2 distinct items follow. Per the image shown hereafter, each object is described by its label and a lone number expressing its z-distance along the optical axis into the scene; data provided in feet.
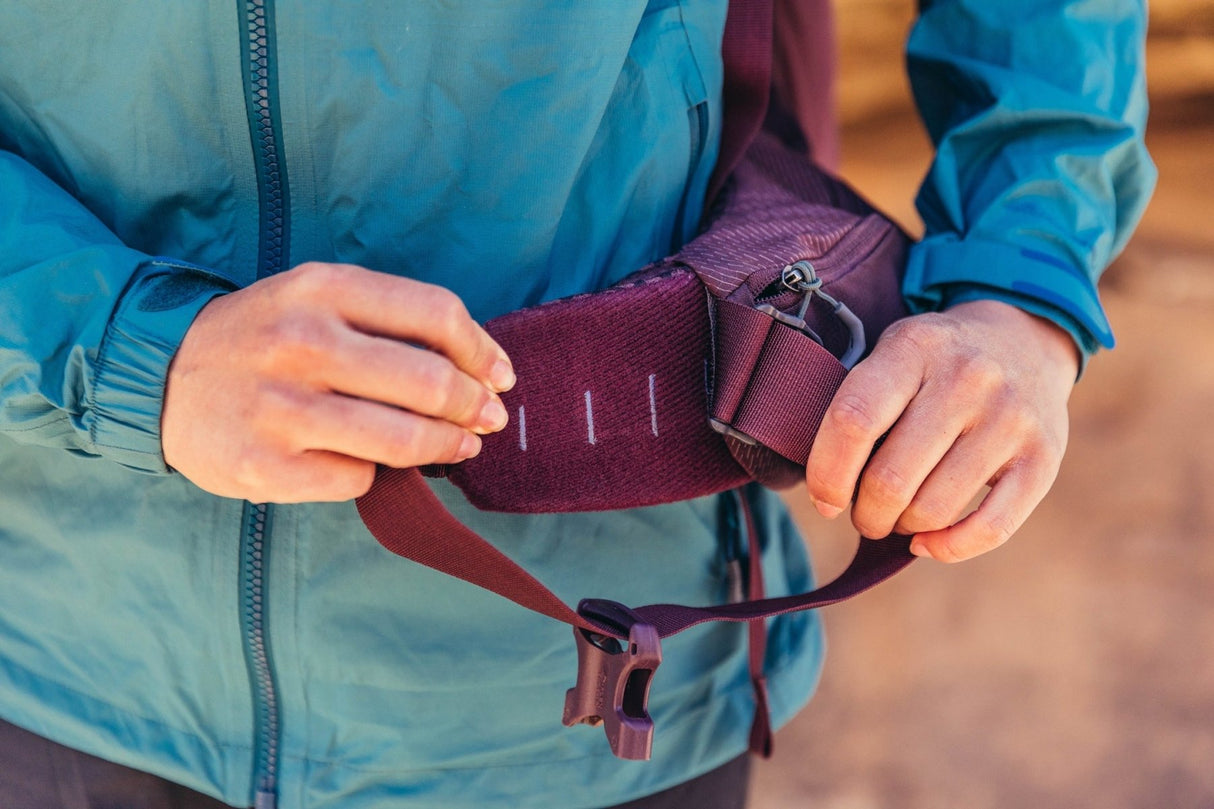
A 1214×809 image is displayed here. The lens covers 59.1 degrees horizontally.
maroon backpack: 2.52
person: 2.28
